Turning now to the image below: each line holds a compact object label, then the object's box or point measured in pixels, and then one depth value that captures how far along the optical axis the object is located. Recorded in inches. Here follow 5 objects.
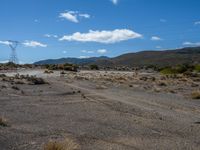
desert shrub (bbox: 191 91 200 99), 563.9
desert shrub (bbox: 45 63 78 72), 1712.8
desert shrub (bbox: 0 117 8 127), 259.7
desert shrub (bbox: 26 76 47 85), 722.2
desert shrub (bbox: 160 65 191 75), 1492.2
